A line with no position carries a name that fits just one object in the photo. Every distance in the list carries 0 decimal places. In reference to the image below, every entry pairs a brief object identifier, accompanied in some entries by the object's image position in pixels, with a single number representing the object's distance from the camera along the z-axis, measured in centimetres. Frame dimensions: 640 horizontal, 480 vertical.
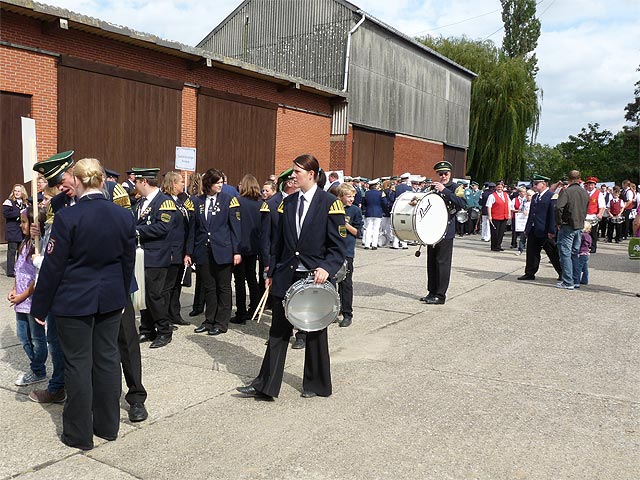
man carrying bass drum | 943
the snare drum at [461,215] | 996
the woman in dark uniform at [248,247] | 794
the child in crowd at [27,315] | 494
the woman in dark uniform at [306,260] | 509
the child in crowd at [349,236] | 776
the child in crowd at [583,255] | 1141
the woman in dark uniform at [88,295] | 398
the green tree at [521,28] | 5056
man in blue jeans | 1077
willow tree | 3678
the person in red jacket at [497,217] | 1808
